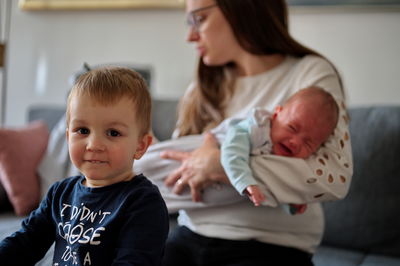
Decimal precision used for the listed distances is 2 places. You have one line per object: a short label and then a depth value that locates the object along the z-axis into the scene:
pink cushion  2.00
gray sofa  1.74
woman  1.24
